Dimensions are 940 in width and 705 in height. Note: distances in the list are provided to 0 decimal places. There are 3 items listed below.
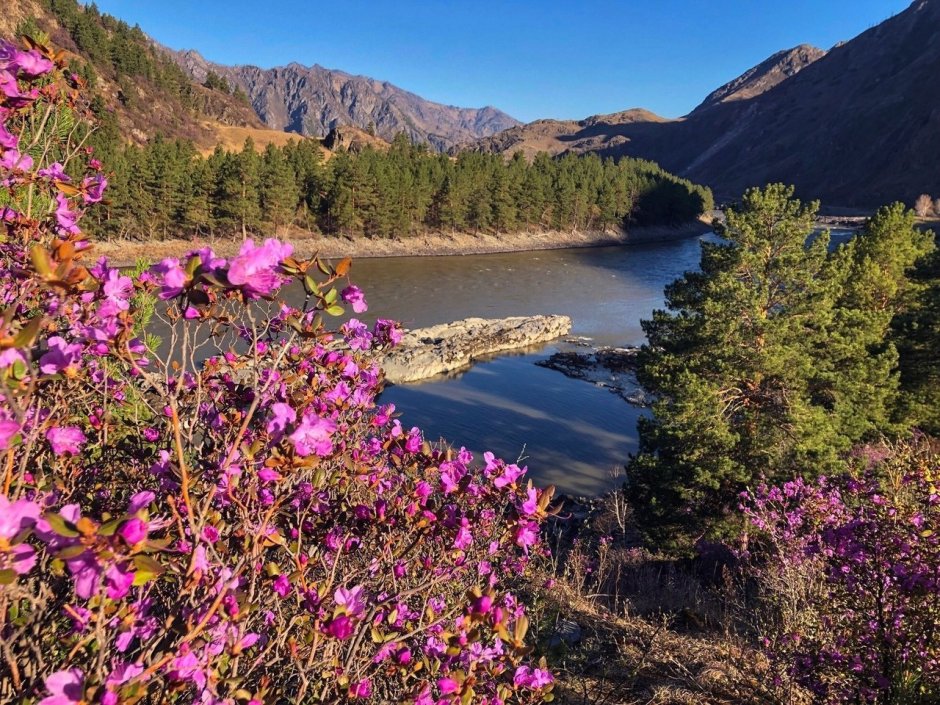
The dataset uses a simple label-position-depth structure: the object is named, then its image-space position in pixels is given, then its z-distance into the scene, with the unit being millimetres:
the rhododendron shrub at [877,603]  3057
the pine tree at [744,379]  9555
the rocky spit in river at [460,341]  21438
